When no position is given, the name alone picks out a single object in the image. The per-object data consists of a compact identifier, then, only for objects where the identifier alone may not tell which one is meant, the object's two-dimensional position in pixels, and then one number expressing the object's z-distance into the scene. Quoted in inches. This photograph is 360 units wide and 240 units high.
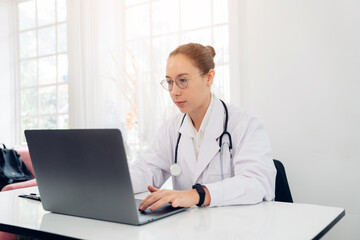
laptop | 39.2
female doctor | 56.9
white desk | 37.4
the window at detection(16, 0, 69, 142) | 172.7
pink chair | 127.6
